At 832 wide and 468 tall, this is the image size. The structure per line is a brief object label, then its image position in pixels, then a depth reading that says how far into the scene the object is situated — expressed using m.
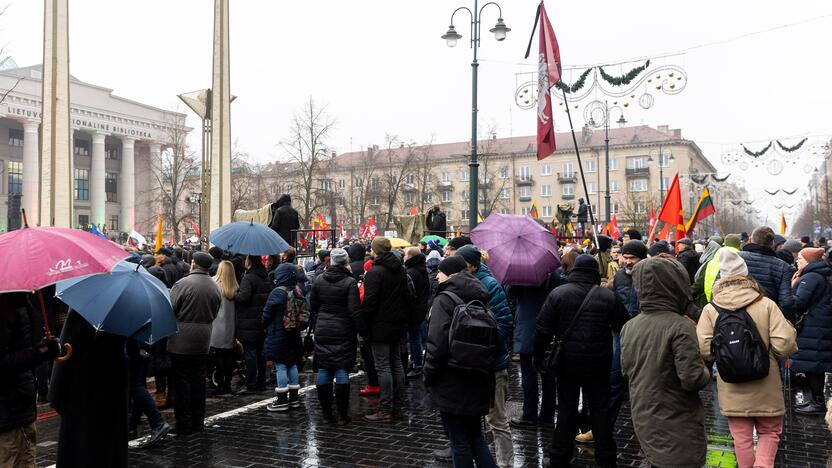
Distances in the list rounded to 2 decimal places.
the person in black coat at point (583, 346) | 5.75
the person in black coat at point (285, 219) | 12.64
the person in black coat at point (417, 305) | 9.20
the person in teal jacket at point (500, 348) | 5.87
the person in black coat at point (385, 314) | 7.98
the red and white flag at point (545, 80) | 10.27
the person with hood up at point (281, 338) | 8.45
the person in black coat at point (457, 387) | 4.88
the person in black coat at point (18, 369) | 4.28
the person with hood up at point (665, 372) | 4.50
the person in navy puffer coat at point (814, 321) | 7.88
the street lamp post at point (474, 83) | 16.09
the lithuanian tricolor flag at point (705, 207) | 17.60
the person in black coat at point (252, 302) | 8.95
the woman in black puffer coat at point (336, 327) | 7.80
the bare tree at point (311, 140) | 44.93
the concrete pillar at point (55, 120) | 12.45
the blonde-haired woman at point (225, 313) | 8.90
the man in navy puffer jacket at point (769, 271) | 7.50
